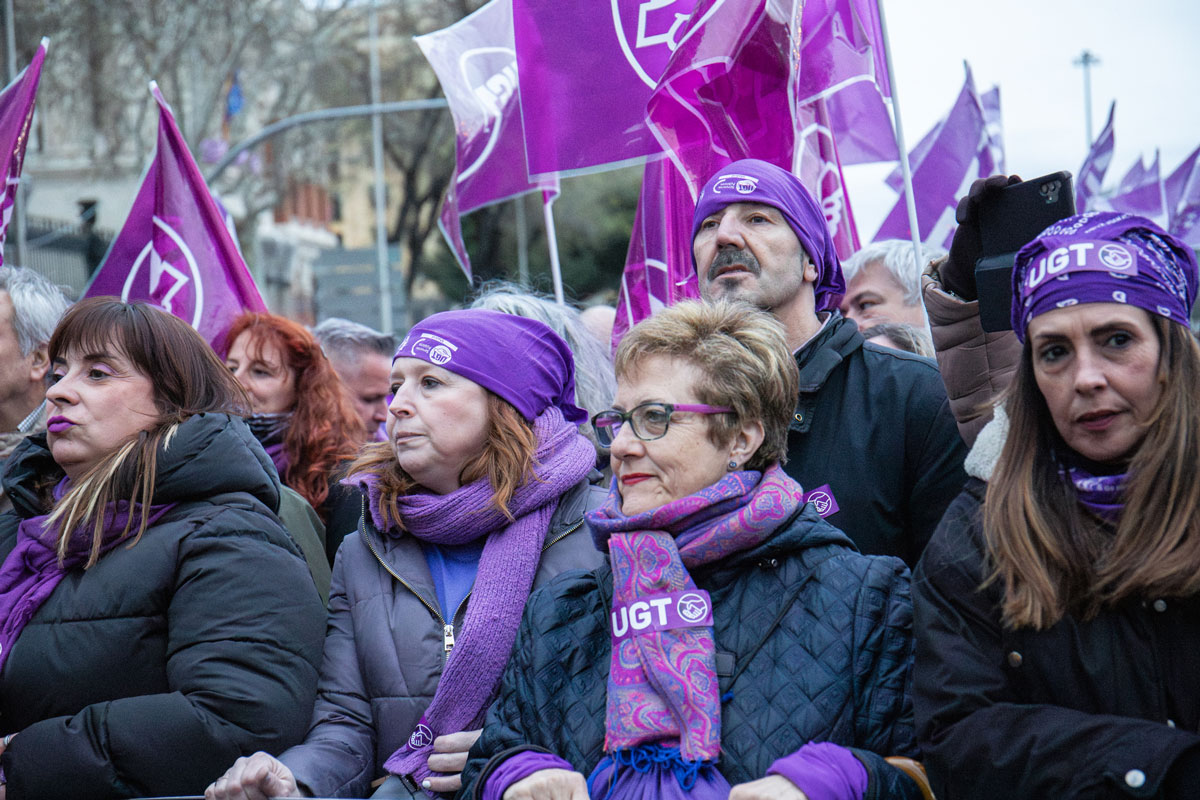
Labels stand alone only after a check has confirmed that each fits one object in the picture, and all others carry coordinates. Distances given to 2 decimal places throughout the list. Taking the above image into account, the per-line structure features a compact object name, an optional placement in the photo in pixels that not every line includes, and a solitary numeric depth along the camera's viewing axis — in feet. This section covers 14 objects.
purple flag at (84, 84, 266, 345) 19.88
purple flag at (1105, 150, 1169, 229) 35.60
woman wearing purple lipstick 10.37
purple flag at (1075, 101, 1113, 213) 33.14
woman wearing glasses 8.69
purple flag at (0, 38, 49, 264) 18.62
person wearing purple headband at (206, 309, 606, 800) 10.70
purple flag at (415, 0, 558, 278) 20.89
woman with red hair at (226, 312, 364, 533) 17.04
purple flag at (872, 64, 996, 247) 26.91
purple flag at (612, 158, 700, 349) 18.48
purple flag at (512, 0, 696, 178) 16.49
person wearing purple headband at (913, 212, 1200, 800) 7.54
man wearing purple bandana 11.31
